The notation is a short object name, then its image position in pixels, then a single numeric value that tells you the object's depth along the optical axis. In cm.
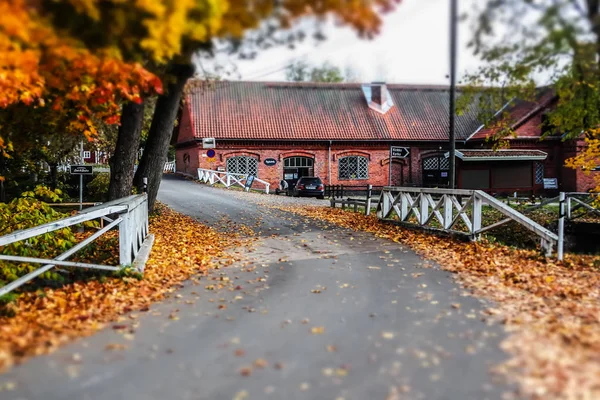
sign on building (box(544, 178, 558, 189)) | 3270
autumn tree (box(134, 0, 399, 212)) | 501
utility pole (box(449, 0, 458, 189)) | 1390
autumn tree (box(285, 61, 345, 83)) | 6481
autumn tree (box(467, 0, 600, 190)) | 773
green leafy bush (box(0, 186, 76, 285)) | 887
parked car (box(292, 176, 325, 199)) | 2875
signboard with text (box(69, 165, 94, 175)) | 1508
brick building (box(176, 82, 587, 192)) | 3266
